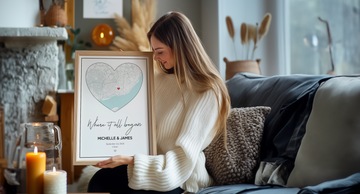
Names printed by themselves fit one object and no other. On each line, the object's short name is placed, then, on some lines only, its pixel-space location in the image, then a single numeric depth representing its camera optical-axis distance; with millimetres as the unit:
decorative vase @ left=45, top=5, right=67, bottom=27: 2273
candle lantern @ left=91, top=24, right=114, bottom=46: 2988
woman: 1067
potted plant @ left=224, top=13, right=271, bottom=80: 2428
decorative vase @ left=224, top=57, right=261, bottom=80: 2418
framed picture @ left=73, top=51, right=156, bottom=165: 1030
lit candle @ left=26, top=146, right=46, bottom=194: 771
